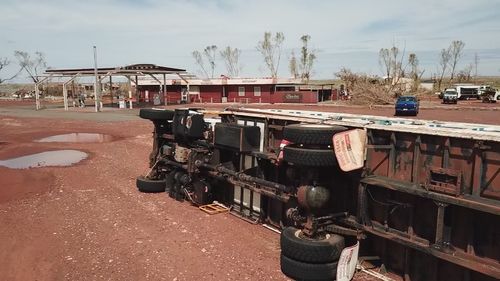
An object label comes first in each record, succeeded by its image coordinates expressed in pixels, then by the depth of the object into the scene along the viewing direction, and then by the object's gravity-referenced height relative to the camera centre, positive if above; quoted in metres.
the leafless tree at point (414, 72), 70.32 +2.92
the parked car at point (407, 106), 34.47 -1.48
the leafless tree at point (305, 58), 107.31 +7.31
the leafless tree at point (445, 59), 107.31 +7.01
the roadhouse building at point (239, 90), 56.03 -0.35
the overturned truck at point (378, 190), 5.50 -1.58
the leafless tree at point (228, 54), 127.18 +9.92
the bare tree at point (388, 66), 87.57 +4.48
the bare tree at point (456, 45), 108.12 +10.62
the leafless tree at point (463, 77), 101.01 +2.51
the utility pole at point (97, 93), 43.96 -0.56
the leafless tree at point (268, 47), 109.00 +10.27
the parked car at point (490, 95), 51.95 -0.91
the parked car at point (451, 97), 49.34 -1.07
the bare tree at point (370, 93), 51.31 -0.69
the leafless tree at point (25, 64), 107.12 +6.00
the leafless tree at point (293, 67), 108.56 +5.14
